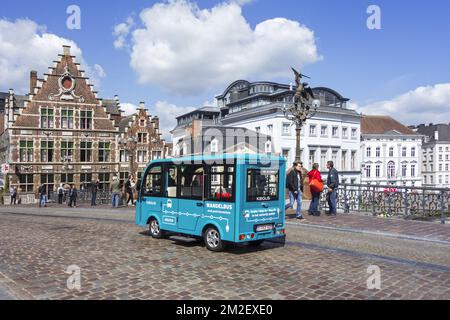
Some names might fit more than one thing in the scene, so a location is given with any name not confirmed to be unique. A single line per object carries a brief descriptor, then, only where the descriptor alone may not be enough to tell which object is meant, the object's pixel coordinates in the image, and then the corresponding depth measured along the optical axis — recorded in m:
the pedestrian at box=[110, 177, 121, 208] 22.09
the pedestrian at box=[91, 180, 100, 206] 25.12
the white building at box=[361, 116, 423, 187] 69.94
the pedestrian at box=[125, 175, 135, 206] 22.57
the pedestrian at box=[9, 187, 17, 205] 32.86
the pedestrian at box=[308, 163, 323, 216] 14.43
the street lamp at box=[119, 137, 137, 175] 25.41
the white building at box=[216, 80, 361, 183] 55.69
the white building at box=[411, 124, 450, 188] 85.75
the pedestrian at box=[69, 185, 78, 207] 25.81
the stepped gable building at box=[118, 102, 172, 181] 45.47
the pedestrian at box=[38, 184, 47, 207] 27.23
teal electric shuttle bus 8.59
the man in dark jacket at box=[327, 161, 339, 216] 14.71
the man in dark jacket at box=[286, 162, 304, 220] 13.59
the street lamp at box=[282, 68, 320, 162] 17.45
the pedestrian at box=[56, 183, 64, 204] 29.80
